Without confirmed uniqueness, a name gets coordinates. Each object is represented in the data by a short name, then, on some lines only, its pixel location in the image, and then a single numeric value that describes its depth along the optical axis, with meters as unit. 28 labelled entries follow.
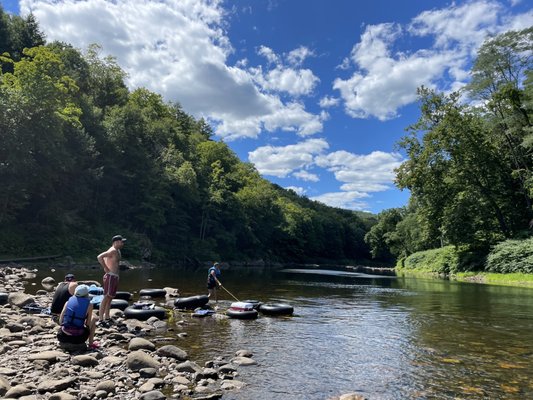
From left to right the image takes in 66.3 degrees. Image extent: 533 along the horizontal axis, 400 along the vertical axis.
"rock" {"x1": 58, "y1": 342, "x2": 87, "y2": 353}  9.29
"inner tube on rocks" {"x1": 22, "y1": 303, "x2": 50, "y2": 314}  13.62
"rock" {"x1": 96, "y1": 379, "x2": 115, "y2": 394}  7.06
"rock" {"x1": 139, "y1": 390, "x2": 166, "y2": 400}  6.85
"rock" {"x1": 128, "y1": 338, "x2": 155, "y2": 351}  9.81
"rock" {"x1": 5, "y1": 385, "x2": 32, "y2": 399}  6.56
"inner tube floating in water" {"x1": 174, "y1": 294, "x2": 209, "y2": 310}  16.53
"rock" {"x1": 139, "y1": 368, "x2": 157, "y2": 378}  8.09
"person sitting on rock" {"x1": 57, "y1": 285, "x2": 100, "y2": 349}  9.24
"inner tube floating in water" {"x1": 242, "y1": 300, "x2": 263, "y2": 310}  16.83
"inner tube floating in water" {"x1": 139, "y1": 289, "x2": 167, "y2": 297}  19.98
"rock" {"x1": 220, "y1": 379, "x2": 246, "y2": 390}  7.81
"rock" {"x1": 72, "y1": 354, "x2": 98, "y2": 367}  8.47
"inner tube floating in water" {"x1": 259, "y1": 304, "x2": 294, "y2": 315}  16.23
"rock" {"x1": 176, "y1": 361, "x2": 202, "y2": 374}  8.52
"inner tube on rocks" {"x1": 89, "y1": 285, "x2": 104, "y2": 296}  16.22
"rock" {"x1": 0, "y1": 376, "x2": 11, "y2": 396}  6.70
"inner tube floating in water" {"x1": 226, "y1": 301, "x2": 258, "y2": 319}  15.08
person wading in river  18.91
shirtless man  11.77
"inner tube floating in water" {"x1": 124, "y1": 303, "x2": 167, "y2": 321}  13.66
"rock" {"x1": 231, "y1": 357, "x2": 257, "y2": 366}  9.41
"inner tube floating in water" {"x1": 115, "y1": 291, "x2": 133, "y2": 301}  17.94
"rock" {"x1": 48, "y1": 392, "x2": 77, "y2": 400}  6.48
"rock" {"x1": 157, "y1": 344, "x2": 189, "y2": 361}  9.44
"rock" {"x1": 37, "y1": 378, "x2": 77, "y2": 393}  6.95
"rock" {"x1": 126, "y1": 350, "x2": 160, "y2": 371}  8.34
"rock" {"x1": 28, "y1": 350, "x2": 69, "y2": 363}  8.41
